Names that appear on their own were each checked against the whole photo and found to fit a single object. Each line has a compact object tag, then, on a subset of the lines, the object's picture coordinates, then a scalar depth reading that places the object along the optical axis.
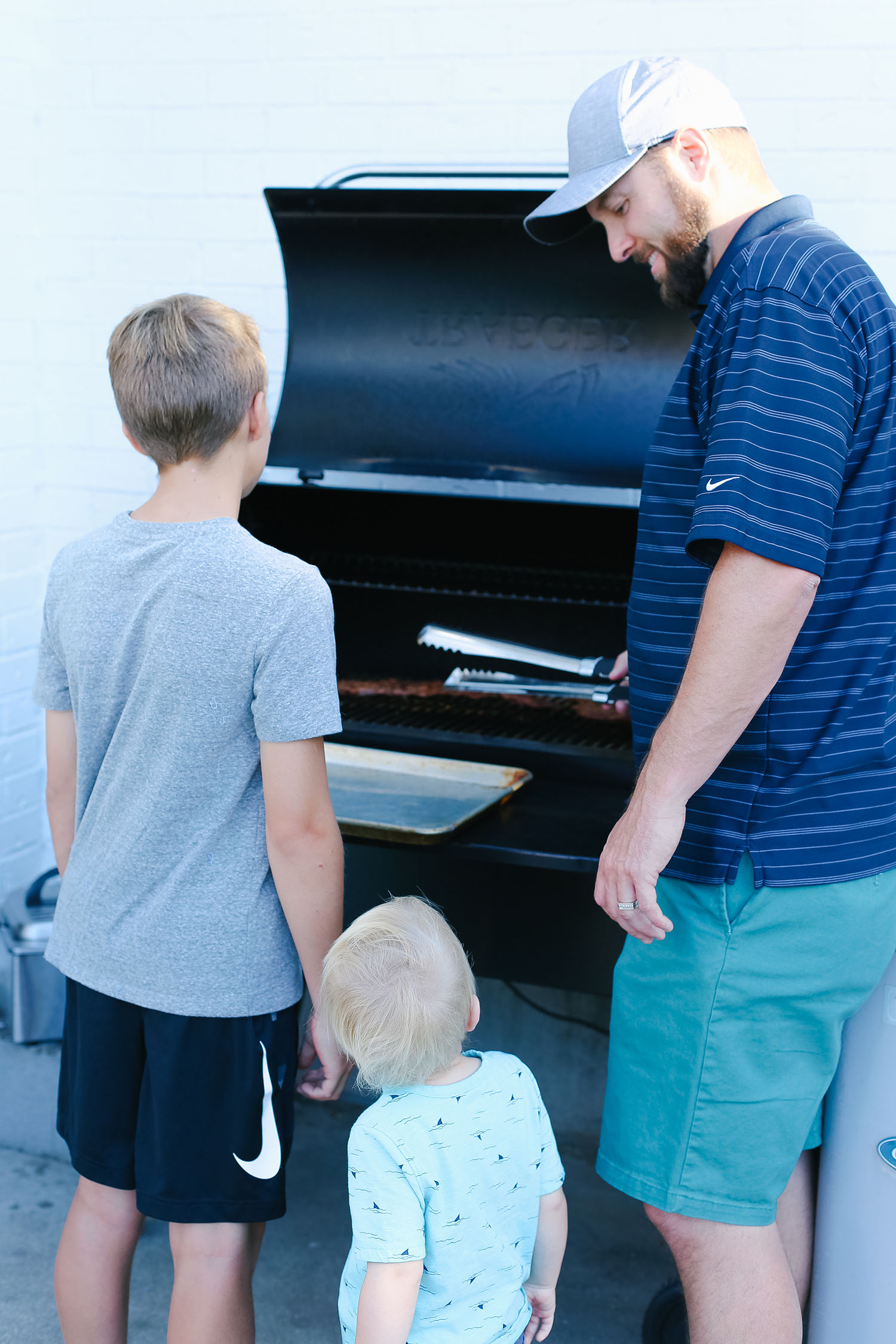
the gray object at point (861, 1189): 1.21
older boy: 1.15
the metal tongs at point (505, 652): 1.90
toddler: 1.04
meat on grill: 1.98
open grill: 1.98
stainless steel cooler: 2.05
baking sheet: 1.55
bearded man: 1.07
